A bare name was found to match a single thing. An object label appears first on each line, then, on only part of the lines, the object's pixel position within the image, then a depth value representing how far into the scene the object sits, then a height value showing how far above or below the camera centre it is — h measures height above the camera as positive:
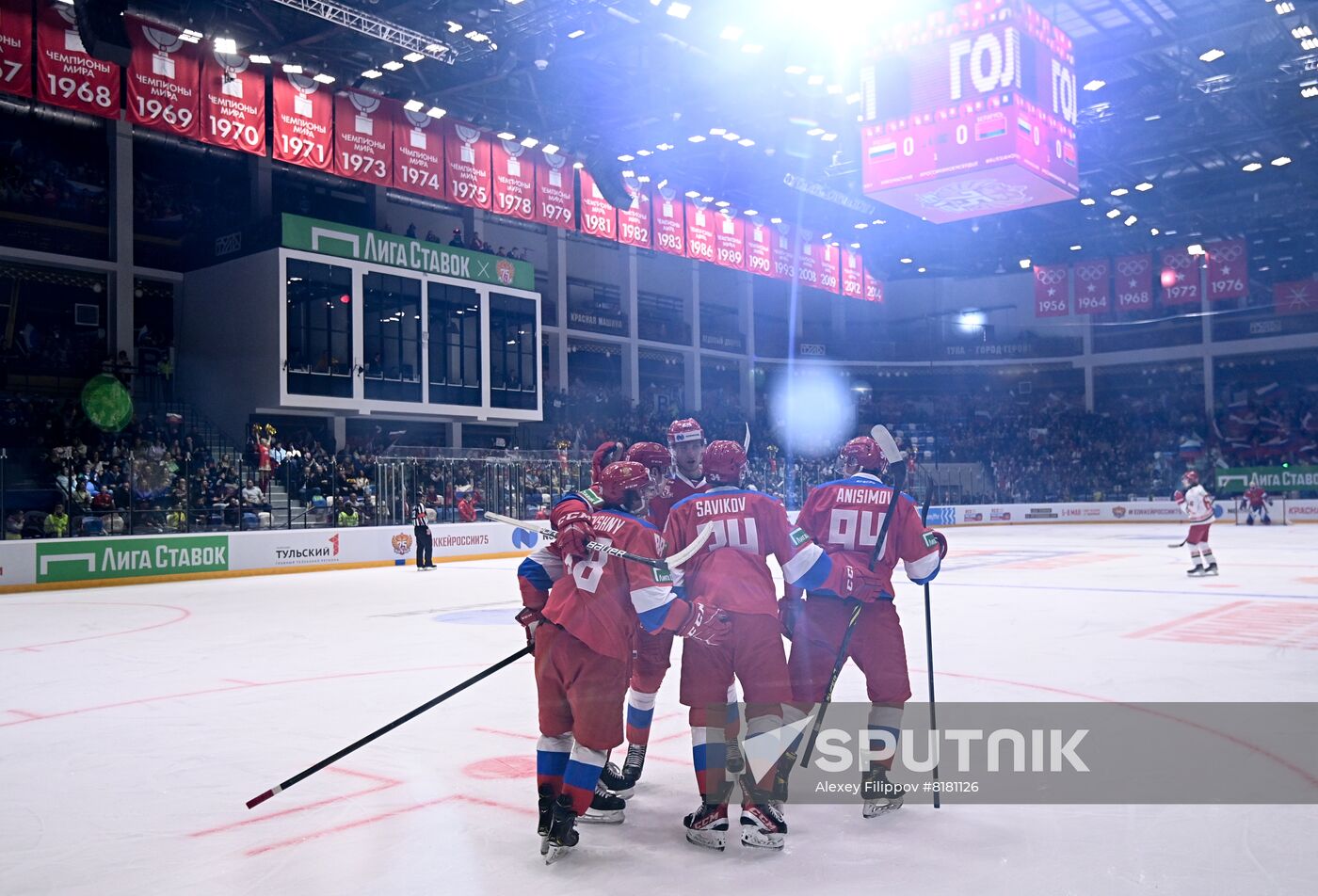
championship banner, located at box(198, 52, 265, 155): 15.69 +5.77
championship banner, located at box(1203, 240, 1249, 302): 25.80 +4.73
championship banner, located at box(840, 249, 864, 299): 30.83 +5.75
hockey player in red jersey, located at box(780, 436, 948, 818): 4.30 -0.61
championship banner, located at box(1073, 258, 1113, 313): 28.14 +4.67
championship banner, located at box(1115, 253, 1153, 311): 27.53 +4.78
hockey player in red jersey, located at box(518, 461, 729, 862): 3.72 -0.67
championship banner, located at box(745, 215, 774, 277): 26.30 +5.67
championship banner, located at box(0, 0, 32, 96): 13.59 +5.76
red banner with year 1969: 15.20 +5.90
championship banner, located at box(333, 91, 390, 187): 17.66 +5.84
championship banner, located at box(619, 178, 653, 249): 22.45 +5.45
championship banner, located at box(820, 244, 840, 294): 29.83 +5.71
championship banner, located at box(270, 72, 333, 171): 16.73 +5.80
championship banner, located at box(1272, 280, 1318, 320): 30.48 +4.80
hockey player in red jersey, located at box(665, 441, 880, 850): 3.84 -0.53
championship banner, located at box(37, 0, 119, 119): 13.95 +5.64
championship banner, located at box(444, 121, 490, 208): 19.44 +5.87
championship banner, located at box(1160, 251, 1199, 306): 26.58 +4.70
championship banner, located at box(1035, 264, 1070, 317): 27.84 +4.65
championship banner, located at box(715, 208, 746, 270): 25.22 +5.61
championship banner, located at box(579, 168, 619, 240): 21.75 +5.43
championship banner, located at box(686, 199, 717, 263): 24.38 +5.62
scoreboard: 13.93 +4.94
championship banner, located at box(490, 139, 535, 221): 20.31 +5.78
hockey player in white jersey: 14.09 -0.82
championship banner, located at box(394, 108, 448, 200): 18.66 +5.82
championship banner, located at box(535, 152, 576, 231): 20.97 +5.70
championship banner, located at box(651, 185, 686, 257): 23.39 +5.66
